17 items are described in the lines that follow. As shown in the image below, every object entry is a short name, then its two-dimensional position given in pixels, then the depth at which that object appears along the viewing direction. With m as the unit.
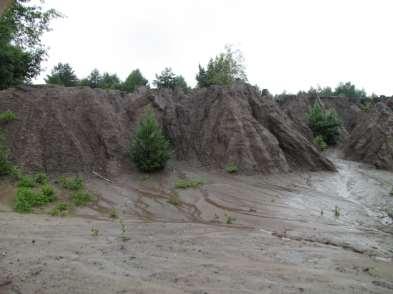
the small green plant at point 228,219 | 10.18
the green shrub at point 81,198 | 12.17
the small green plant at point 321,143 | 24.66
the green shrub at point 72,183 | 13.49
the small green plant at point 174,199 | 12.42
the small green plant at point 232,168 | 16.64
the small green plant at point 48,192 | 12.38
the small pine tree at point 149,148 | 15.73
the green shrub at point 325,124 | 25.75
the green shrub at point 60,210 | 11.05
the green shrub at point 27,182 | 13.23
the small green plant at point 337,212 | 11.12
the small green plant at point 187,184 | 14.34
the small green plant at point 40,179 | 13.74
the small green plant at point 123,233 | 7.76
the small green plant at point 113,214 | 10.93
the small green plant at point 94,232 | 8.06
